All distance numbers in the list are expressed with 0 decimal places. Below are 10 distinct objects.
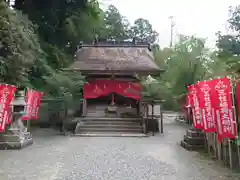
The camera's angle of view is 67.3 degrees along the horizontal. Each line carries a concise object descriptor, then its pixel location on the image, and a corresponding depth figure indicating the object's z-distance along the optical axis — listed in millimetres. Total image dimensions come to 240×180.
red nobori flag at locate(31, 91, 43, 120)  7723
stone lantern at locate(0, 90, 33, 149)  5591
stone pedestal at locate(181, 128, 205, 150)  5533
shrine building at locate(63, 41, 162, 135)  9011
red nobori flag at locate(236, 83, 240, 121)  3649
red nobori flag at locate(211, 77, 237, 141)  3792
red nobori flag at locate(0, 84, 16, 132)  5078
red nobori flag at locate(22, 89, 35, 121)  6670
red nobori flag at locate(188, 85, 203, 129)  5249
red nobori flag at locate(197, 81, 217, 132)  4591
